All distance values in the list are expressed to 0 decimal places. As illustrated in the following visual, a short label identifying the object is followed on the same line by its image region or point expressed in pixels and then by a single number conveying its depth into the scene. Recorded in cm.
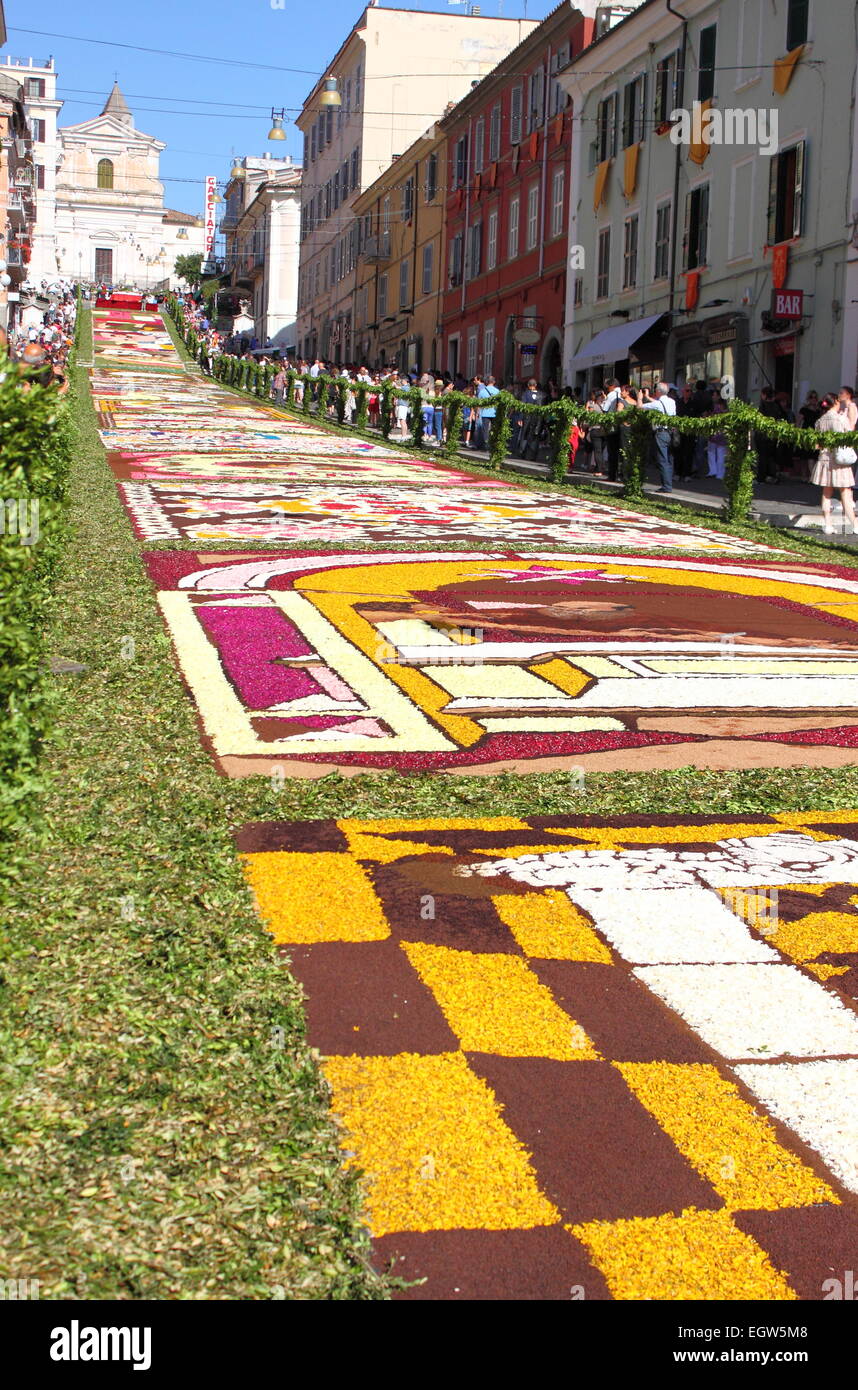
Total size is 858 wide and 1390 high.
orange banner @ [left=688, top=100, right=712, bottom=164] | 2803
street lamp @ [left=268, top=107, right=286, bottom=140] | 4941
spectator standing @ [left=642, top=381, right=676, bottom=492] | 1933
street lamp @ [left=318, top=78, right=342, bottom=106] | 5075
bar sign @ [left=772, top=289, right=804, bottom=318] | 2319
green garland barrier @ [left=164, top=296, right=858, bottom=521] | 1602
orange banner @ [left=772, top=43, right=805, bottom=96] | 2392
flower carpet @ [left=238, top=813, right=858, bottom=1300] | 252
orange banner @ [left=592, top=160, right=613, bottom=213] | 3371
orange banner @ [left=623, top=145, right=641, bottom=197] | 3177
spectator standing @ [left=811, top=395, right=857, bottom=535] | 1551
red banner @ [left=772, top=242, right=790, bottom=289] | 2419
